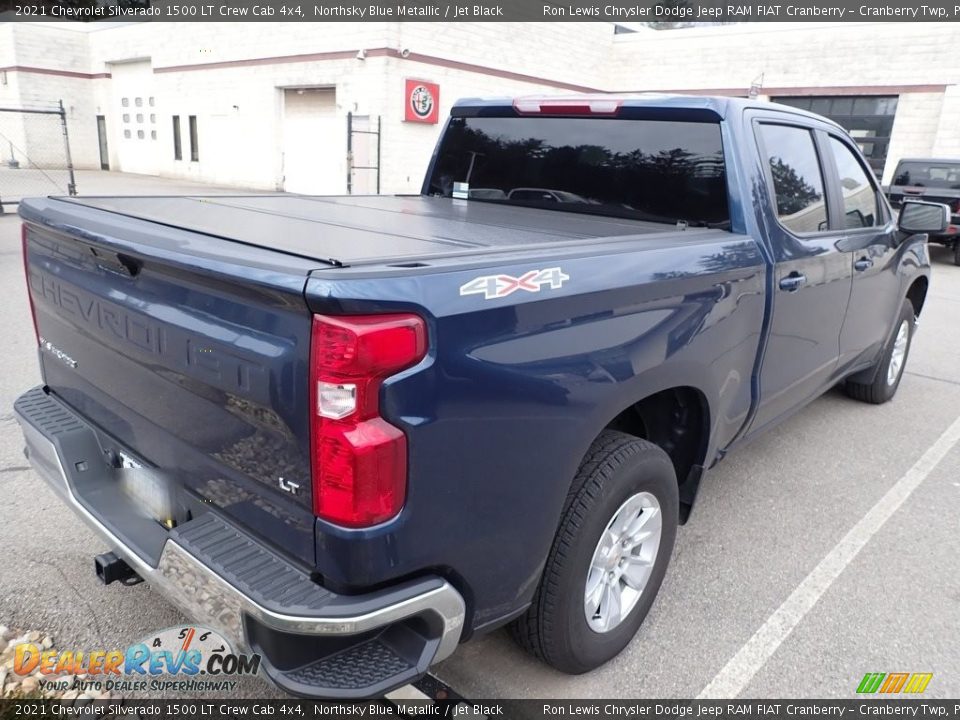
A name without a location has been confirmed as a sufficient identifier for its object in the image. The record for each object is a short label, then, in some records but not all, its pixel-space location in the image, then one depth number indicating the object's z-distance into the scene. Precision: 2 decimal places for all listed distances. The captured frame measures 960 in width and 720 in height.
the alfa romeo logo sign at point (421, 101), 19.81
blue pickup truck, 1.79
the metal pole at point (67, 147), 13.60
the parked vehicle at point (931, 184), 14.38
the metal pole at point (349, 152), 17.86
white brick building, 20.27
